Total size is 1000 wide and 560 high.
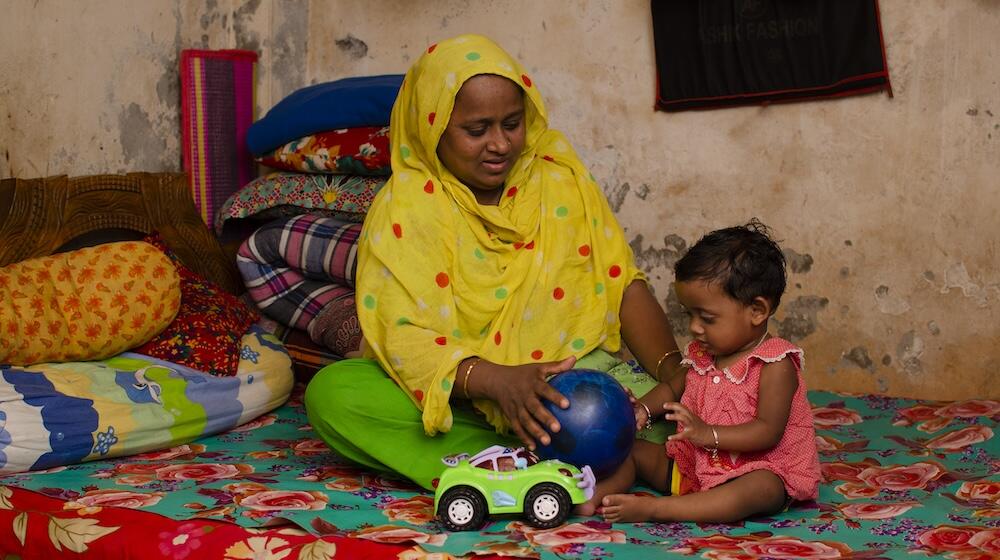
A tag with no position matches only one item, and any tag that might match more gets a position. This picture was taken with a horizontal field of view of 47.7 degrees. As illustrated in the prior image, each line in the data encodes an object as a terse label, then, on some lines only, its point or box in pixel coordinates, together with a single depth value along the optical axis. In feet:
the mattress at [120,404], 10.63
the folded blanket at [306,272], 13.88
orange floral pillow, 11.69
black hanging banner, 13.43
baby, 8.95
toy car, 8.79
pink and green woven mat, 15.66
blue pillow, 14.46
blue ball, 8.82
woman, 10.11
